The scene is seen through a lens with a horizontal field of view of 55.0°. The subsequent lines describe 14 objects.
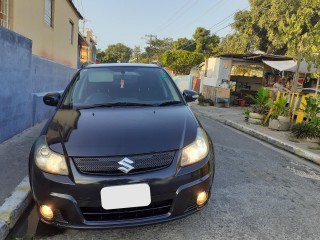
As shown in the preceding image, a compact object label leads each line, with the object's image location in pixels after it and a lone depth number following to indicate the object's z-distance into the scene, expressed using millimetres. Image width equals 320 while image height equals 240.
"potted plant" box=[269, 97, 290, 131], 8562
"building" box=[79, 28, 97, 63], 25383
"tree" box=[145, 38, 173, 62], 67312
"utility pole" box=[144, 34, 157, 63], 66750
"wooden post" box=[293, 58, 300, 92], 12136
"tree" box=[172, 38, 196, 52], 52144
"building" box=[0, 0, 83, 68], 7586
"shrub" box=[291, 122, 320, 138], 7248
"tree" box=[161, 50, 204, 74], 39781
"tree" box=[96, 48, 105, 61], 83900
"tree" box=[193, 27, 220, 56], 47288
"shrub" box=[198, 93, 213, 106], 16469
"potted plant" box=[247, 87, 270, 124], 9758
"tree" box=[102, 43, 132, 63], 83438
